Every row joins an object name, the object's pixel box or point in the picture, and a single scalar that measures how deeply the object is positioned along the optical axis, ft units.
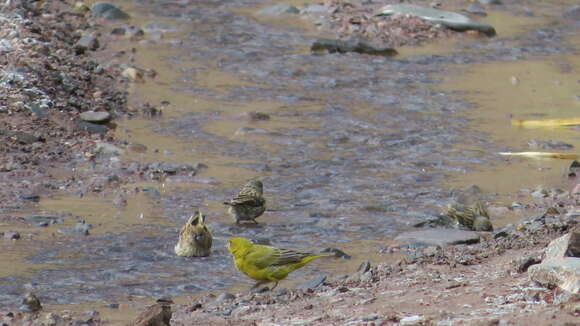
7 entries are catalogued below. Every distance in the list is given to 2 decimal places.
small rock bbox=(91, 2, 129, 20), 101.71
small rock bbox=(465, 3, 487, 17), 110.73
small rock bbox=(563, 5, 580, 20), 113.70
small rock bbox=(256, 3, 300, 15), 107.34
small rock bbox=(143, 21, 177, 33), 98.58
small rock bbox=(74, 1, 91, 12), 102.47
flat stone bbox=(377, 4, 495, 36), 102.42
